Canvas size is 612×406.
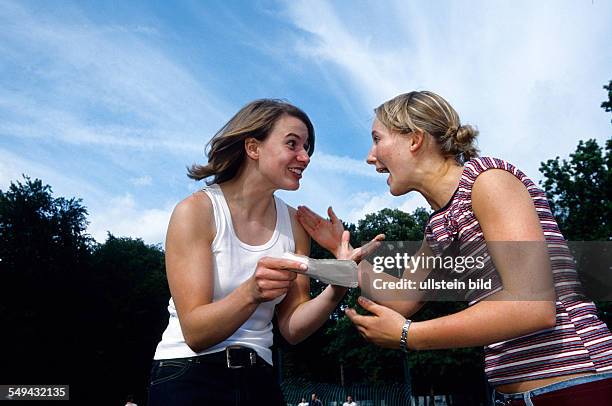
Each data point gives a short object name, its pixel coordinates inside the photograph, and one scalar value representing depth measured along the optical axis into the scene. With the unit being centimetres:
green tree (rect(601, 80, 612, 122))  2717
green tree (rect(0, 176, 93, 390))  3148
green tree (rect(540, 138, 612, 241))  2877
